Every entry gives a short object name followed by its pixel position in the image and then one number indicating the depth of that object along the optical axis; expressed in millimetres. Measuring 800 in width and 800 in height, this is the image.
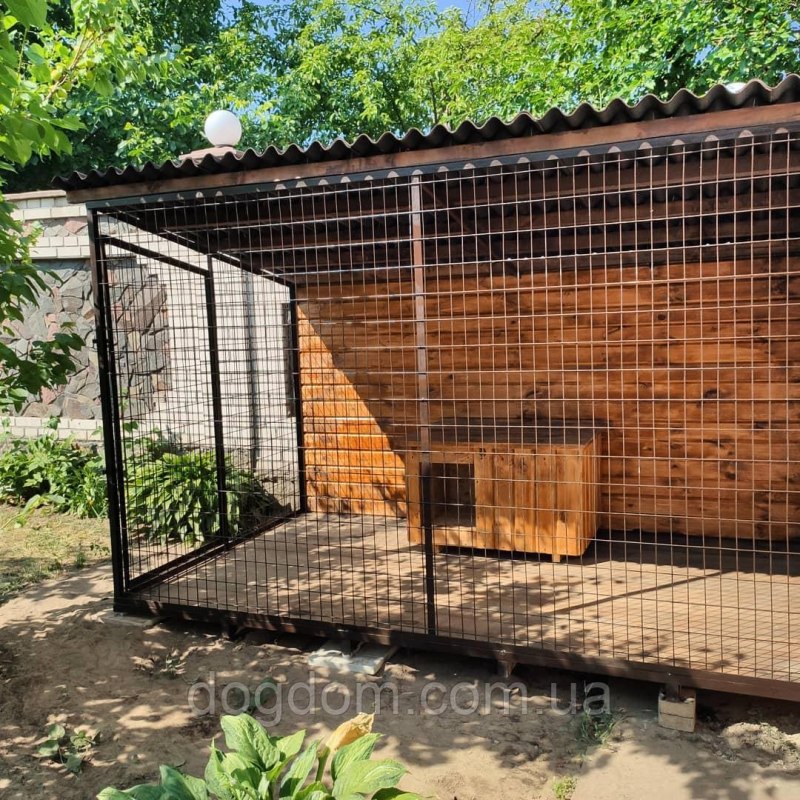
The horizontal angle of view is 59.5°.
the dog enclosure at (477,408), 3529
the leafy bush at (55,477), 7246
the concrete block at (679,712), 3186
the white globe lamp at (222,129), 4805
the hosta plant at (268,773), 2141
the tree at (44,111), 2689
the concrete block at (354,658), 3820
